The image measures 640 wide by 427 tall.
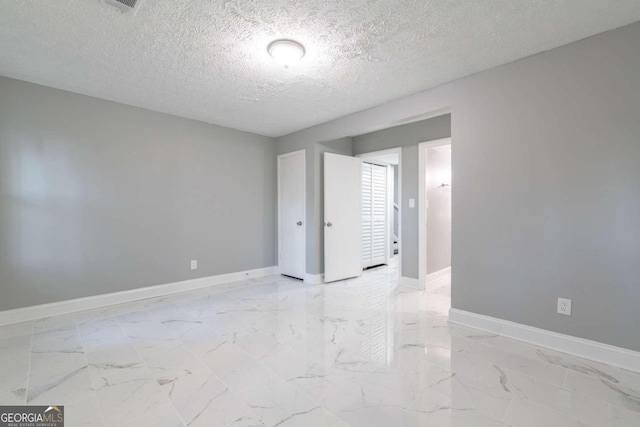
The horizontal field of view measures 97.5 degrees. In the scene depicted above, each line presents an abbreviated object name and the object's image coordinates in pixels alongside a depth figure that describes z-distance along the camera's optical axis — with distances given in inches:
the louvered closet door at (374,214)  211.6
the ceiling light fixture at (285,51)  83.6
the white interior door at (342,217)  169.2
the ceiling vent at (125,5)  68.2
